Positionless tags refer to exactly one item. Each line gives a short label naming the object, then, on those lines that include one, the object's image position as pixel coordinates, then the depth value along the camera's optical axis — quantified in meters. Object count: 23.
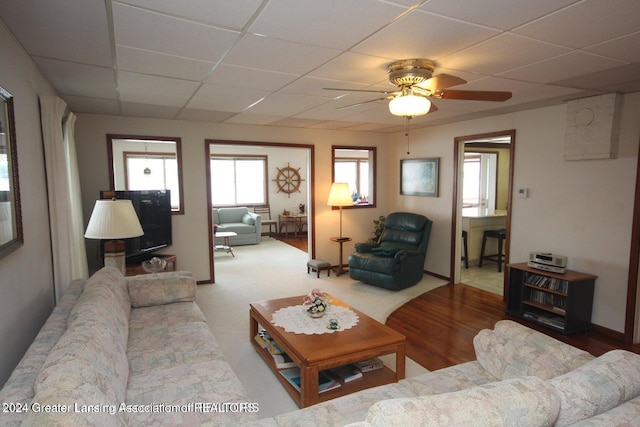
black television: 4.41
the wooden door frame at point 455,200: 5.12
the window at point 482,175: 7.24
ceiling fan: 2.39
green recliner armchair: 4.92
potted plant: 6.24
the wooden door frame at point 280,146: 5.13
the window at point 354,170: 10.63
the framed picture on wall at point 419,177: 5.64
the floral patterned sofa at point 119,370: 1.17
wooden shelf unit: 3.55
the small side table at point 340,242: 5.81
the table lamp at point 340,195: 5.71
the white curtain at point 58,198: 2.63
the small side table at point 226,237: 7.30
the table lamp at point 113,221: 2.76
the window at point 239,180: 9.57
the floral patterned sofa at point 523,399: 1.06
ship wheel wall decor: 10.11
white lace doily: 2.68
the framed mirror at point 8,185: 1.71
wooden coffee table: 2.27
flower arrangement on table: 2.85
